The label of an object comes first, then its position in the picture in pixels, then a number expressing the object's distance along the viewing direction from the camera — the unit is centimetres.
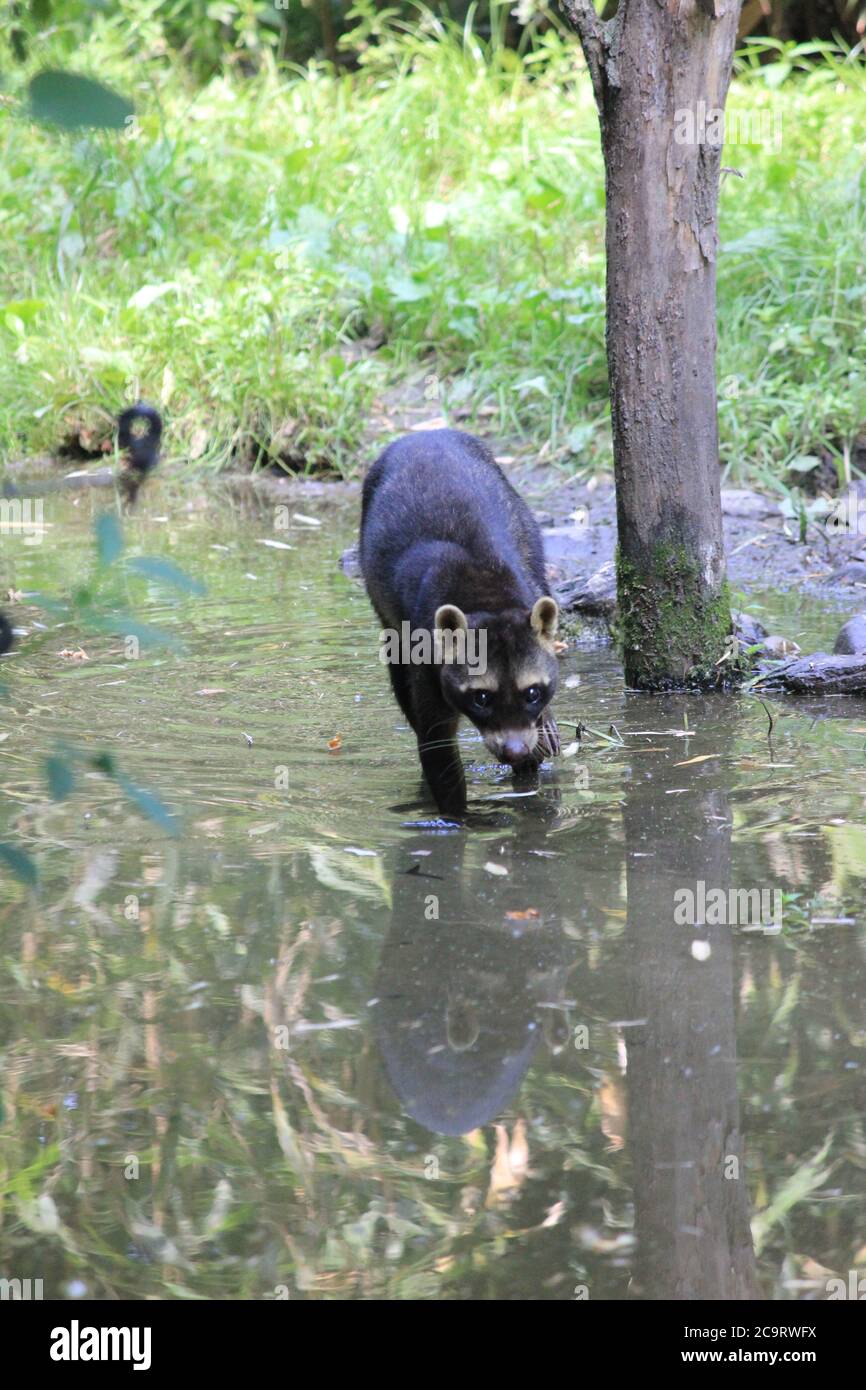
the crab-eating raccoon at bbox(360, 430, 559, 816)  501
